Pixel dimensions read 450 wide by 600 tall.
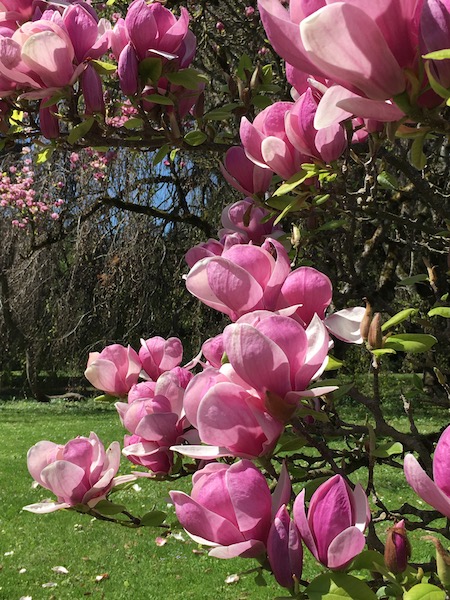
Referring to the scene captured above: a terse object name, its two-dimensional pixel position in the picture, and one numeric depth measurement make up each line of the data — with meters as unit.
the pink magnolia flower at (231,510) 0.60
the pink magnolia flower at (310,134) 0.78
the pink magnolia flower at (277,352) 0.58
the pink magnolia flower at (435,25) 0.43
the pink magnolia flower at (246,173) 1.02
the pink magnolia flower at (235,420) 0.61
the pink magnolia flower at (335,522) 0.56
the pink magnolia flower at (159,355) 1.14
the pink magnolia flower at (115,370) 1.13
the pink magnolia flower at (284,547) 0.58
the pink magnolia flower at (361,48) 0.43
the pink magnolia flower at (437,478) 0.48
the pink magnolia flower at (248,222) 1.07
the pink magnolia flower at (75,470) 0.92
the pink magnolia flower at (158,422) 0.94
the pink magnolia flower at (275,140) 0.84
